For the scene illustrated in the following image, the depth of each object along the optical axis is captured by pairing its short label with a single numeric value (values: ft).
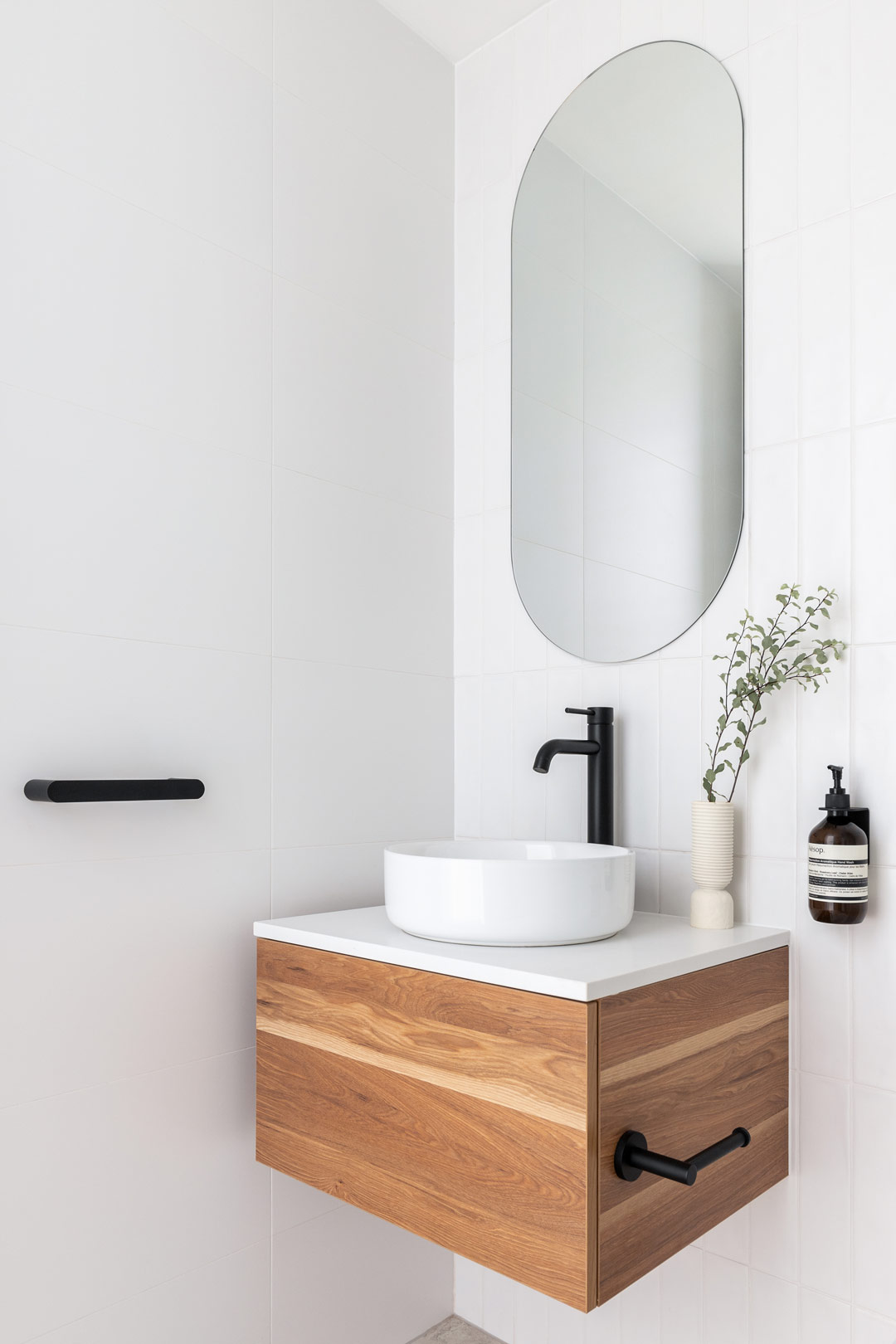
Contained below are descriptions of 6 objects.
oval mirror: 4.86
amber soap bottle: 4.00
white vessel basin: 3.77
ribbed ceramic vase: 4.40
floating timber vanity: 3.28
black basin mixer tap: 4.93
